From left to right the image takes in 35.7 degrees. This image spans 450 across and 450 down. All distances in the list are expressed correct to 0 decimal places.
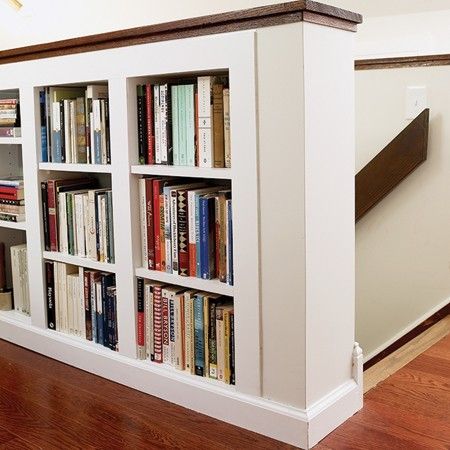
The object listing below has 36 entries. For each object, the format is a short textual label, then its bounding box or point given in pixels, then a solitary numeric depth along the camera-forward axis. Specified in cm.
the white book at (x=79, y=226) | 225
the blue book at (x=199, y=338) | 194
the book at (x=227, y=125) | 181
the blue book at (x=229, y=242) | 182
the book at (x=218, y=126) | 183
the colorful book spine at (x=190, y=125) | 188
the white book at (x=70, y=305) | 233
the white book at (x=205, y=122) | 183
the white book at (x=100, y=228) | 217
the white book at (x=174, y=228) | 195
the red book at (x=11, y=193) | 248
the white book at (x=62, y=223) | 230
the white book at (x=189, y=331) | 196
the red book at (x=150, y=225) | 203
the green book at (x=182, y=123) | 190
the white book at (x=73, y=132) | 223
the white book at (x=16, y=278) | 258
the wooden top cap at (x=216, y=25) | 161
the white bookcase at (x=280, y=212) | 166
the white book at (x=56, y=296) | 237
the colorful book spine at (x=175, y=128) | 192
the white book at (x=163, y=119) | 194
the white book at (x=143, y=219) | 205
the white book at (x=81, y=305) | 228
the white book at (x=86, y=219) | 223
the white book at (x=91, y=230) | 220
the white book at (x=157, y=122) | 196
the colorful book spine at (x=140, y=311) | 209
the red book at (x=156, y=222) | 200
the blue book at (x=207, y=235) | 188
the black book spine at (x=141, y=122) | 201
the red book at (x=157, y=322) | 204
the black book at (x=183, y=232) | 193
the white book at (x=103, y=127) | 212
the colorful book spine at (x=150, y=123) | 198
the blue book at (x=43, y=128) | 231
